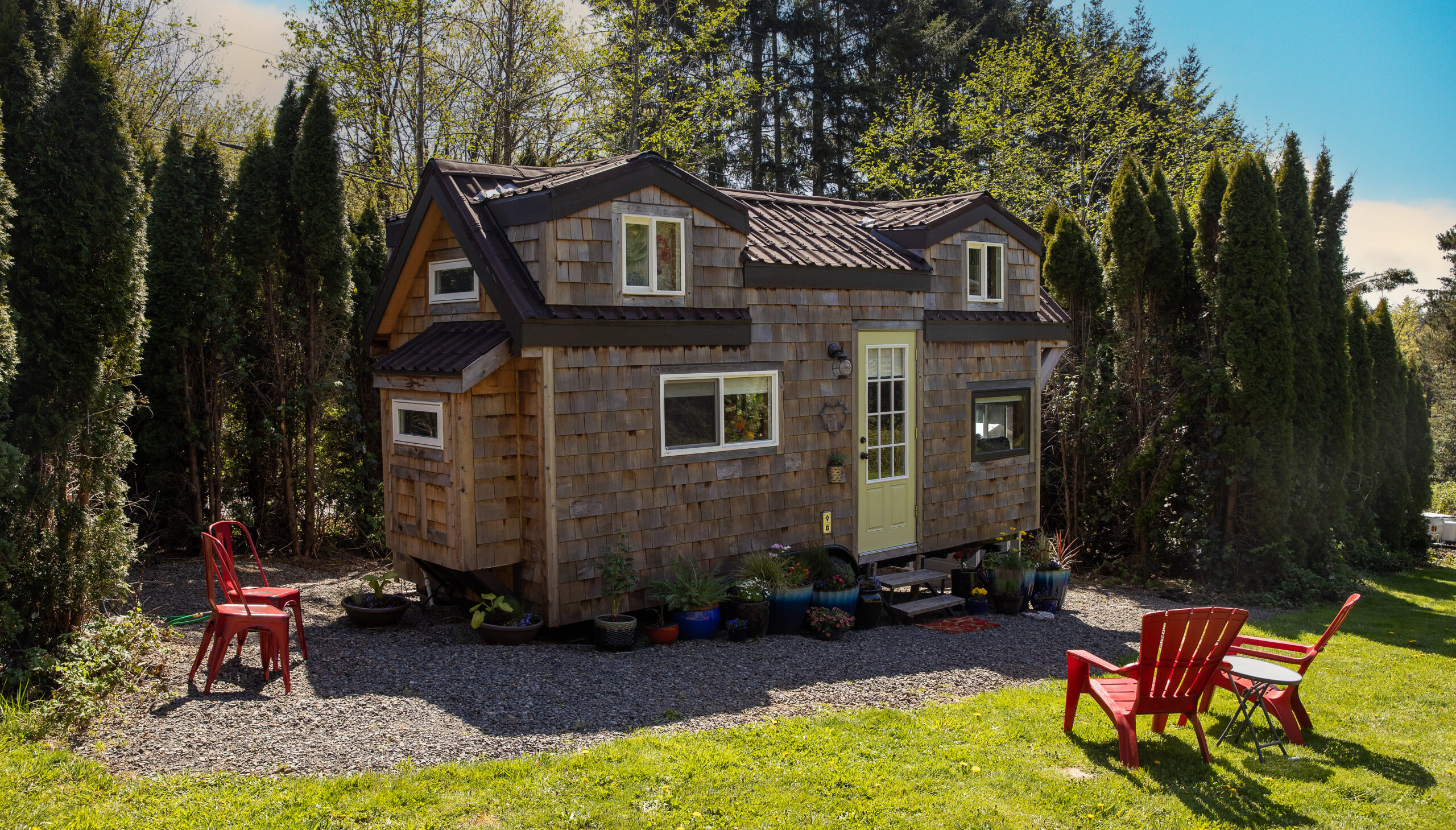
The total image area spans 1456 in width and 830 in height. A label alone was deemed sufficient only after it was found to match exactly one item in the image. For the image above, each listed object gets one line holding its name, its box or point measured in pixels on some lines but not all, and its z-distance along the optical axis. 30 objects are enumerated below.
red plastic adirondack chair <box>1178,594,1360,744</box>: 5.90
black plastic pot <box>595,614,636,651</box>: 7.64
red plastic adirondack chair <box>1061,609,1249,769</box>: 5.43
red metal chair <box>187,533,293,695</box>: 5.98
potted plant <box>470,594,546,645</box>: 7.61
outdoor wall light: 9.72
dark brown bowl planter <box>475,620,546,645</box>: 7.59
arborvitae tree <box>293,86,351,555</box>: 10.62
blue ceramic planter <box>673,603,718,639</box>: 8.18
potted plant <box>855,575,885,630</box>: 9.11
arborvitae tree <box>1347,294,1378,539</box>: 14.74
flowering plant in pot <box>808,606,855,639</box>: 8.55
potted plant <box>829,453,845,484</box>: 9.77
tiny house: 7.82
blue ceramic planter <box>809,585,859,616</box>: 8.77
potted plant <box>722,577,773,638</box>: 8.32
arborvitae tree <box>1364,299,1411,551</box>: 15.98
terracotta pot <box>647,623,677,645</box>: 7.98
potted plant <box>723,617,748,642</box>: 8.20
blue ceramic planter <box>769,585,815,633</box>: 8.54
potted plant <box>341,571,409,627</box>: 8.04
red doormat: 9.31
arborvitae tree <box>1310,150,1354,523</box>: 13.03
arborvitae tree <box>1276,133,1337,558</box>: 12.30
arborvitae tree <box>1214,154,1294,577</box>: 11.89
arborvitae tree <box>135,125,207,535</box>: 10.17
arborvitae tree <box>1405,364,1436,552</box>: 16.36
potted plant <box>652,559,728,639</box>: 8.18
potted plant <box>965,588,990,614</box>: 10.23
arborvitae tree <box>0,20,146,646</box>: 6.30
